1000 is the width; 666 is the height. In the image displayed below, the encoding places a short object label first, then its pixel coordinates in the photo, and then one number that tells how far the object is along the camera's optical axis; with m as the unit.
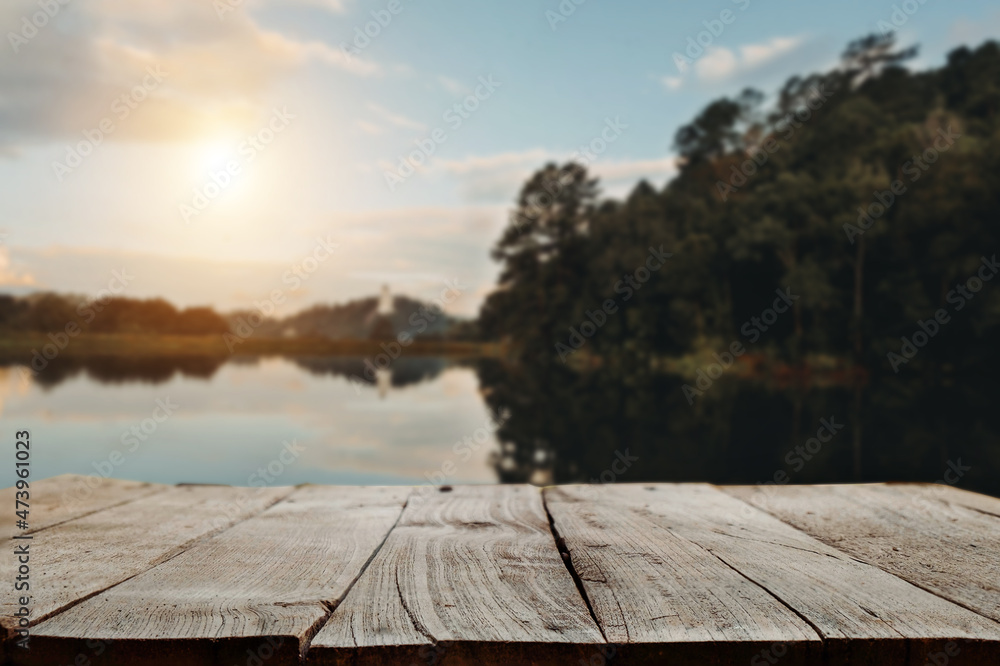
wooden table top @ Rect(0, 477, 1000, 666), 0.86
